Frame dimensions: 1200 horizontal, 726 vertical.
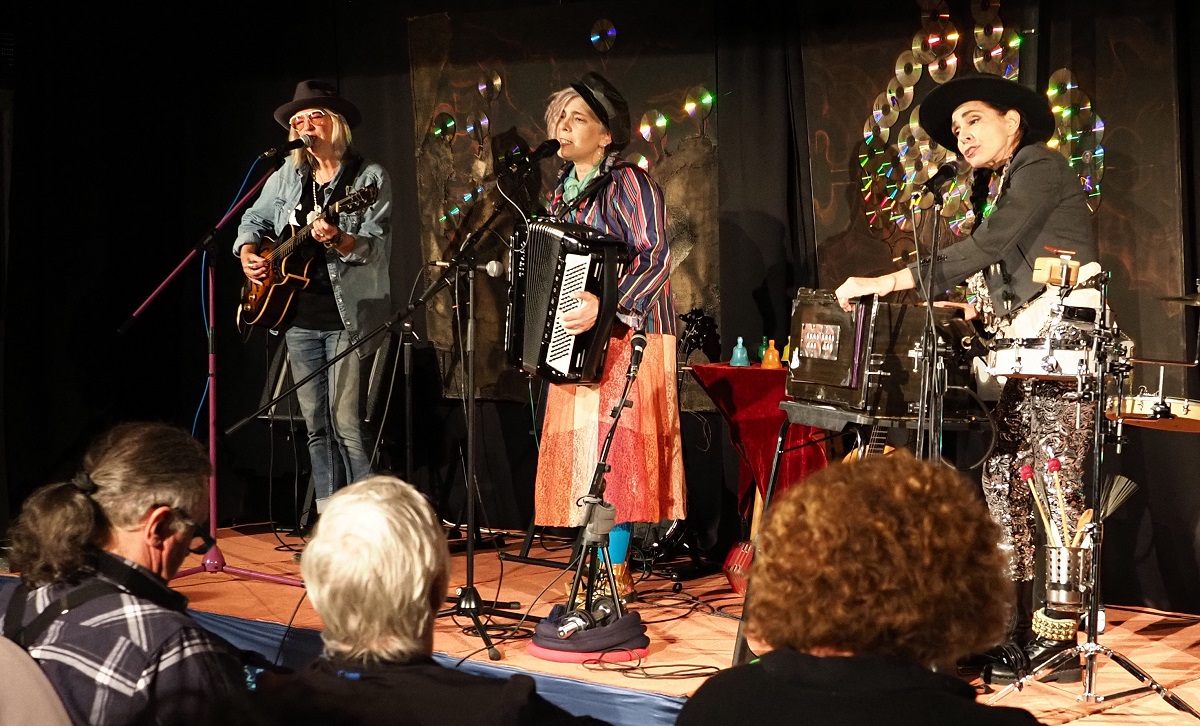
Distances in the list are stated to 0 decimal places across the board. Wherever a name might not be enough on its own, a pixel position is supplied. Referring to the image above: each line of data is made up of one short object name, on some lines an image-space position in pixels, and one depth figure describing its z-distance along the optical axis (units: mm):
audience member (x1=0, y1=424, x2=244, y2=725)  1983
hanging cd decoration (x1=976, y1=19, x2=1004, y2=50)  5109
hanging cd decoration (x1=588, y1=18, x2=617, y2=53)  6059
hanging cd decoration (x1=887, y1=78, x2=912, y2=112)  5371
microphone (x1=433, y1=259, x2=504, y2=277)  3949
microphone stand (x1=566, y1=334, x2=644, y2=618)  3955
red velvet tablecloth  4969
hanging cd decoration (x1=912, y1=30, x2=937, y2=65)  5297
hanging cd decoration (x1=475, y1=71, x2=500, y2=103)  6344
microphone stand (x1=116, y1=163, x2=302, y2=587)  4941
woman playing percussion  3906
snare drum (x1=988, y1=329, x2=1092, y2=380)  3637
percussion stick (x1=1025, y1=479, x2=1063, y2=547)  3861
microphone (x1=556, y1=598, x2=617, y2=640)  4031
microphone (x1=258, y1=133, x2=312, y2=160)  4922
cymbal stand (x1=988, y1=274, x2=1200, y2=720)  3512
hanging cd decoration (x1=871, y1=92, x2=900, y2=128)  5410
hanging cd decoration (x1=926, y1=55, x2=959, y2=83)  5238
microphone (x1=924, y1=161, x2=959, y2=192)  3600
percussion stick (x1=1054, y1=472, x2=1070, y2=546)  3850
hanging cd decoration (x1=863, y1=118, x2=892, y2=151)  5441
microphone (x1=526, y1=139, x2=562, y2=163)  4785
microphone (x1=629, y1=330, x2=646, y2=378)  3954
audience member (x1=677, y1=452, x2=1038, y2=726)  1518
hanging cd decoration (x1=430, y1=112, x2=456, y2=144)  6477
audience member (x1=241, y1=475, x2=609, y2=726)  1635
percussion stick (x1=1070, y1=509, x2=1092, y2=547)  3838
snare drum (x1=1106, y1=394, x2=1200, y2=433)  4168
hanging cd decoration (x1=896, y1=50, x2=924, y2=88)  5340
